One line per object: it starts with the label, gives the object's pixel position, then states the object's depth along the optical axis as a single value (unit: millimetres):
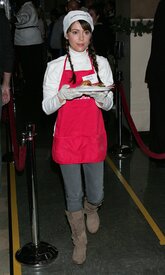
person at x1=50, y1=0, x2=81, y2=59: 10041
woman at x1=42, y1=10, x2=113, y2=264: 3670
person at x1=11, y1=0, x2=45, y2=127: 9336
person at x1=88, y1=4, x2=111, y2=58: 7434
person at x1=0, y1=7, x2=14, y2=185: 4105
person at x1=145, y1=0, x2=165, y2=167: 5715
